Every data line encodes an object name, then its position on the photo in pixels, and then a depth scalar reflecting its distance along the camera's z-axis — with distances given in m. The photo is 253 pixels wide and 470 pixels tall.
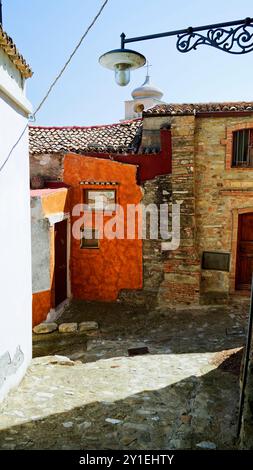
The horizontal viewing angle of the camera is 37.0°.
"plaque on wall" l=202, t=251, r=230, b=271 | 11.32
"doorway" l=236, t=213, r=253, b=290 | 11.28
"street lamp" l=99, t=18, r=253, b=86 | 3.94
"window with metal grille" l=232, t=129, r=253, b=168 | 10.89
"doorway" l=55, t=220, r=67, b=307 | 10.87
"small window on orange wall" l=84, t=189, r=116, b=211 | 11.55
